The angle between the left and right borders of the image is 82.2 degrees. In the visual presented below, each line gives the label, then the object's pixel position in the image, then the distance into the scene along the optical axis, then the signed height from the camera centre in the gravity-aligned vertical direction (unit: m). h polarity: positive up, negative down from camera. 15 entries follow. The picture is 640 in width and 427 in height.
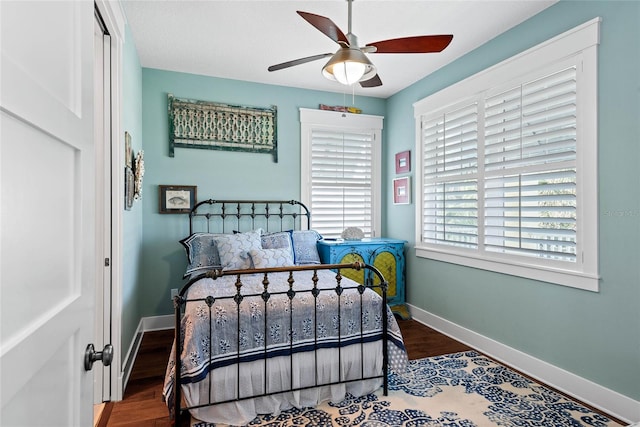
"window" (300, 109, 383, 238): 4.43 +0.54
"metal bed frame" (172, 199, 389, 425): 2.02 -0.65
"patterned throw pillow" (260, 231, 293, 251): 3.70 -0.29
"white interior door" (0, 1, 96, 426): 0.60 +0.00
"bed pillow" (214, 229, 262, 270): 3.32 -0.32
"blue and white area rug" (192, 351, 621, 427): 2.15 -1.22
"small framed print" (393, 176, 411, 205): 4.29 +0.27
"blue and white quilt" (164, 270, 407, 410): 2.10 -0.70
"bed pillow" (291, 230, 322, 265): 3.77 -0.36
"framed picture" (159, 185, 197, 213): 3.82 +0.16
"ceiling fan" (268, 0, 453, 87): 2.16 +1.03
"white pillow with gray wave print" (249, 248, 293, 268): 3.23 -0.40
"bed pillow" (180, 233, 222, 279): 3.44 -0.39
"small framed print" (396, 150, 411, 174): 4.30 +0.61
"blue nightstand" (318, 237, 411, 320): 3.91 -0.49
